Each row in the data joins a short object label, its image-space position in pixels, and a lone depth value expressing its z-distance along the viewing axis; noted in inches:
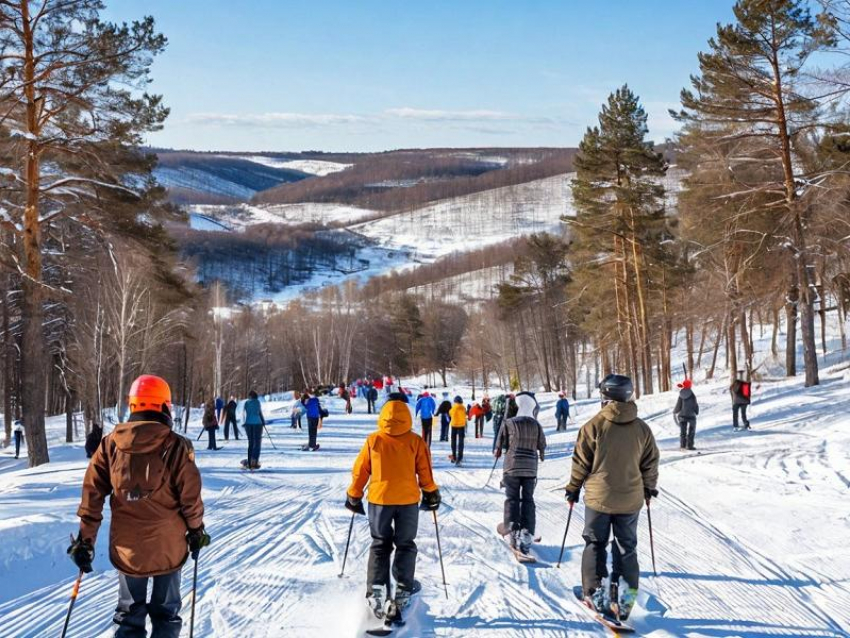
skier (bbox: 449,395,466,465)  633.6
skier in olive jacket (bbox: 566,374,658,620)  211.9
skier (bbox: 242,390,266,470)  556.4
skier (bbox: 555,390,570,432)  923.2
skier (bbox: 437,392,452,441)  762.1
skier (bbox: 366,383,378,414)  1274.6
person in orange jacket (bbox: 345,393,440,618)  215.0
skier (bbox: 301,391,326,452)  700.7
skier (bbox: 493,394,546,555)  296.4
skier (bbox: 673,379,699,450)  612.7
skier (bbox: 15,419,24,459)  1128.9
